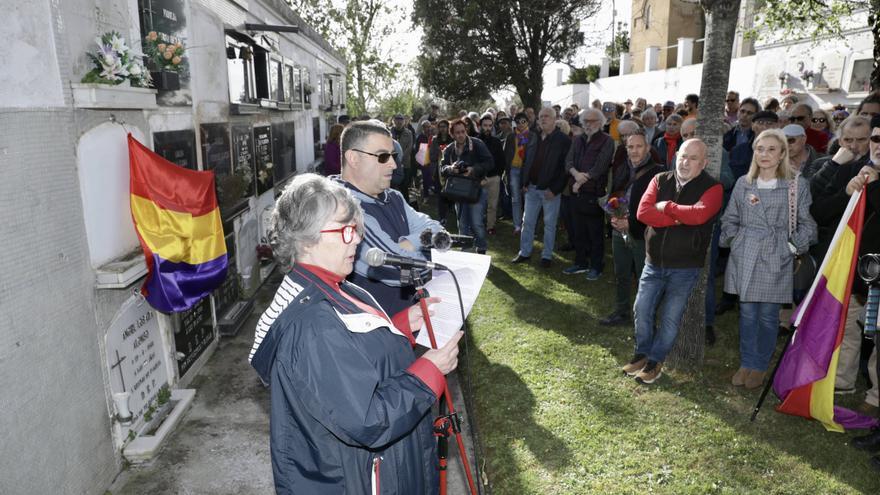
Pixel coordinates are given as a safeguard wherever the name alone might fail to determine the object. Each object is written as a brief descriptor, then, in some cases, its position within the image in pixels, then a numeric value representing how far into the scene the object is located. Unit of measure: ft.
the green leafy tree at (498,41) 93.45
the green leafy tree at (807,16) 32.65
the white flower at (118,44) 11.73
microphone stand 8.03
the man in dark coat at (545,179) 26.61
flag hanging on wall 12.81
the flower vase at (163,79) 14.03
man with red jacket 14.99
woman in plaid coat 14.83
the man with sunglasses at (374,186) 10.38
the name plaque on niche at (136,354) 12.82
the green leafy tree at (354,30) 91.50
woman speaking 5.90
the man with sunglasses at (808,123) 23.91
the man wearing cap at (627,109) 40.79
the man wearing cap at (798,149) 19.77
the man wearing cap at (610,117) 37.14
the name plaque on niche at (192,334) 16.83
